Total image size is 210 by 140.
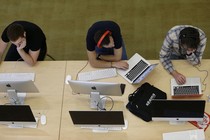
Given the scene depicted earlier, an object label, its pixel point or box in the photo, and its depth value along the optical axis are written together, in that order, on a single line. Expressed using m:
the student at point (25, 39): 3.28
